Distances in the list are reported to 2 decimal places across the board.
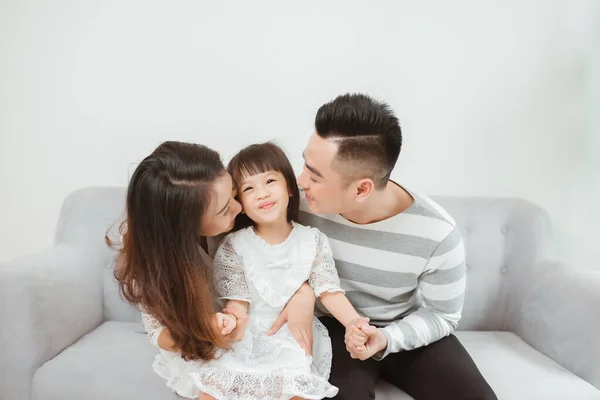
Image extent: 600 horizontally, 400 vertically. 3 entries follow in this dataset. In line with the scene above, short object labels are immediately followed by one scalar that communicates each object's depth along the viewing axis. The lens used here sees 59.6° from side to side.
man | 1.48
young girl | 1.38
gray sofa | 1.52
